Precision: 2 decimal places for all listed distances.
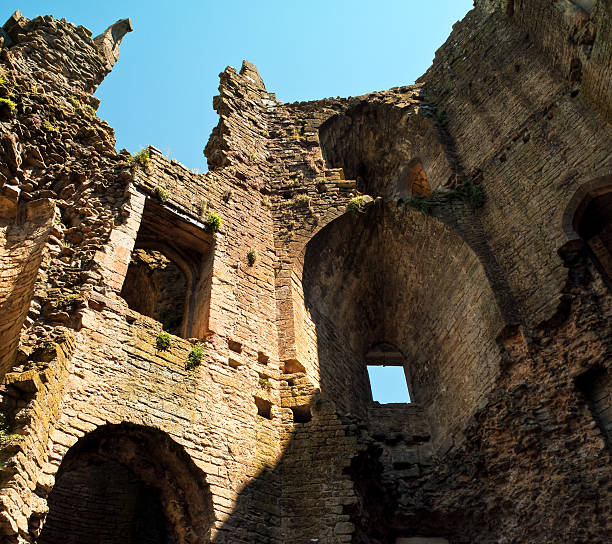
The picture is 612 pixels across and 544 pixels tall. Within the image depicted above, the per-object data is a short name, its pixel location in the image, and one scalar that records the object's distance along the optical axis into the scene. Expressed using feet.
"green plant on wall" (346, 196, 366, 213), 33.17
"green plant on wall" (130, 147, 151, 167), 27.63
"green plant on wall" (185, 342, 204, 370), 22.36
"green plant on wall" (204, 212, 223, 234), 28.58
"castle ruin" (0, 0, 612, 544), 19.77
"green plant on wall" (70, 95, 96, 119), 28.30
